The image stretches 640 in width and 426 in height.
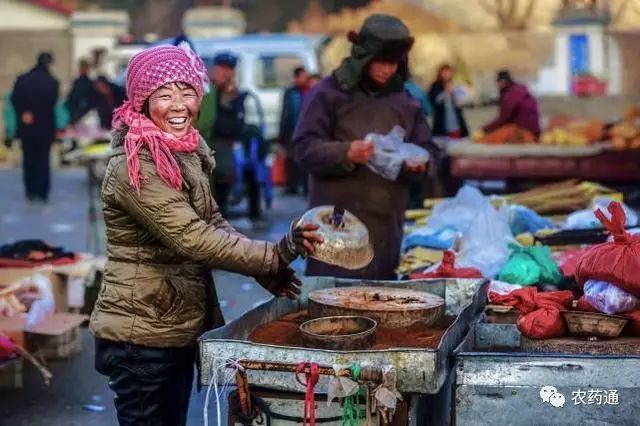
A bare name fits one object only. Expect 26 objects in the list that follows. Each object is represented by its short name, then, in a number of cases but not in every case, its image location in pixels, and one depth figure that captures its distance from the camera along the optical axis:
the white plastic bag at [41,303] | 10.18
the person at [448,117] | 21.25
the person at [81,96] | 28.05
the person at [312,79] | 23.10
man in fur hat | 8.70
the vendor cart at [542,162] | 16.84
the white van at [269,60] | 27.85
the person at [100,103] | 24.76
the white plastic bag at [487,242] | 8.97
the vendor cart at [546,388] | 5.32
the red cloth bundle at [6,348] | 8.91
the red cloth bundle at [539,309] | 5.88
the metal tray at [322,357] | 5.21
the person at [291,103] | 22.71
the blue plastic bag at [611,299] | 5.97
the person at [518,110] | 19.31
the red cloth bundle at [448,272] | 7.77
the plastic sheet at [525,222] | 10.78
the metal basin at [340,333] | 5.41
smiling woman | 5.61
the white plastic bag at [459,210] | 10.64
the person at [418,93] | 18.10
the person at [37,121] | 23.39
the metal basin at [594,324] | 5.86
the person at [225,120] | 16.20
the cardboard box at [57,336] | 10.17
